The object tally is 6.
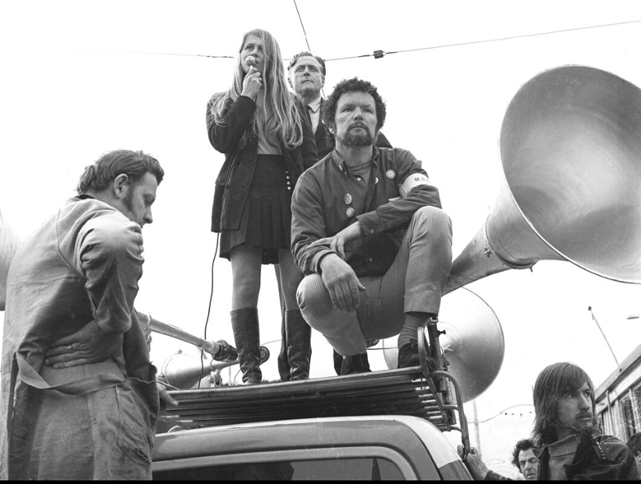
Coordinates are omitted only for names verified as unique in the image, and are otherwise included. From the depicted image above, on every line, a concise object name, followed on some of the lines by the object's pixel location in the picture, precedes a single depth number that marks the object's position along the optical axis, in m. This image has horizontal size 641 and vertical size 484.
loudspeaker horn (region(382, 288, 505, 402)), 5.33
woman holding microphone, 3.32
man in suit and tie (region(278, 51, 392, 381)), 3.84
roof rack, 2.28
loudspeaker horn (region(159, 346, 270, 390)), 4.29
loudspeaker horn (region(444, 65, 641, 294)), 3.20
